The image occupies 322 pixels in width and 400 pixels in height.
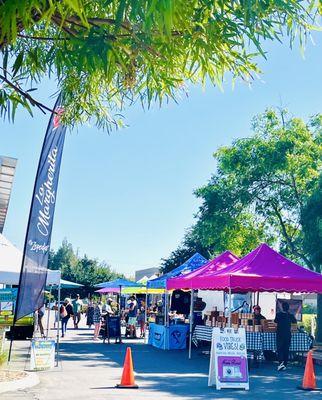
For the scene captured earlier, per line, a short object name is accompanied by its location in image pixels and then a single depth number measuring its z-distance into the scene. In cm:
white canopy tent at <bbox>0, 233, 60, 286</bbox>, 1415
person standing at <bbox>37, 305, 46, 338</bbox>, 2420
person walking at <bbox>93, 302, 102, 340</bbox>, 2573
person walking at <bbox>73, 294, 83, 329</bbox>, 3600
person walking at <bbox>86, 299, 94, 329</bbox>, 3454
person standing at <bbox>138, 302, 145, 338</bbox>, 2853
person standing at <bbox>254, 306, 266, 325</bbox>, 1756
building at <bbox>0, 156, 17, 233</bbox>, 1700
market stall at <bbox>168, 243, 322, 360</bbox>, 1577
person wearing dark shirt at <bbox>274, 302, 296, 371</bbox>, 1605
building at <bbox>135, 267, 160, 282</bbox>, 6349
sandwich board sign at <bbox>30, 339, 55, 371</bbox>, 1352
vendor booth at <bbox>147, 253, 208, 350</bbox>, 2156
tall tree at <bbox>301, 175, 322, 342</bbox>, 2247
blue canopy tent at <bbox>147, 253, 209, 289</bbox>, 2257
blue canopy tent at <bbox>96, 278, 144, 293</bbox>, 3062
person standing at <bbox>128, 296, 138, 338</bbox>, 2774
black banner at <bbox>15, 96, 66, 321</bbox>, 1166
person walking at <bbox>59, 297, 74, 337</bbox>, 2517
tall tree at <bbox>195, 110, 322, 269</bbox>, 2658
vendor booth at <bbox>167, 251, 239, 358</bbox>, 1862
